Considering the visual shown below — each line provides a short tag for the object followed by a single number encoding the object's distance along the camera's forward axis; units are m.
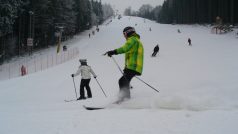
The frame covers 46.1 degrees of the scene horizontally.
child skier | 10.68
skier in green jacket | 6.52
